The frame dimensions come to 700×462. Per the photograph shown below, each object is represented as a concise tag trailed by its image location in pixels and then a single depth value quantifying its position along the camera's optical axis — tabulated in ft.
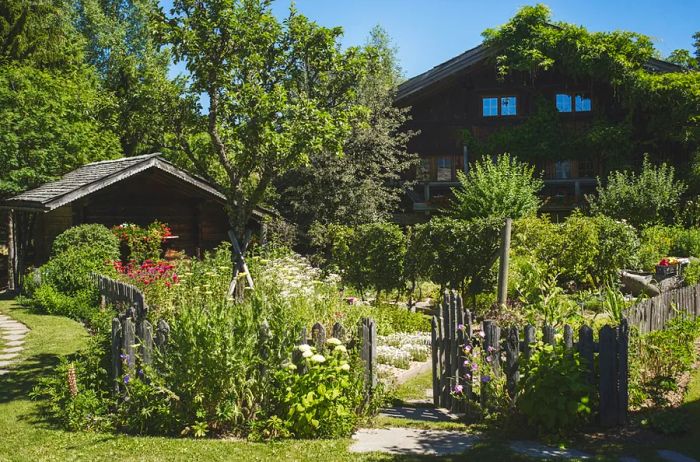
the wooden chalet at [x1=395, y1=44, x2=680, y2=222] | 89.04
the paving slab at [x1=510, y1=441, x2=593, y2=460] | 18.19
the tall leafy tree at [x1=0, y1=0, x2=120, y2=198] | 69.15
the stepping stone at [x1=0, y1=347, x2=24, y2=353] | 34.32
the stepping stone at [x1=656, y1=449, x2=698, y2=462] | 17.63
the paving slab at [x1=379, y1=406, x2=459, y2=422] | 22.86
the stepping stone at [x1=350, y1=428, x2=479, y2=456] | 19.21
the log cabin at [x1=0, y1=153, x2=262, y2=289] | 57.31
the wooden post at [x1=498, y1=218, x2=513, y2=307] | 34.99
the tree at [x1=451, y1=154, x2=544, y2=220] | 58.59
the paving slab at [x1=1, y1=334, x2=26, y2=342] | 37.56
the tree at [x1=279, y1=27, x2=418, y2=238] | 75.41
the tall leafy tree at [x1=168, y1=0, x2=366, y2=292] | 32.60
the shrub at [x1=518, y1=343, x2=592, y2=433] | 19.70
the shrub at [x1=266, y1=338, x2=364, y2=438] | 20.40
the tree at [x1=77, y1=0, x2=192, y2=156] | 100.07
